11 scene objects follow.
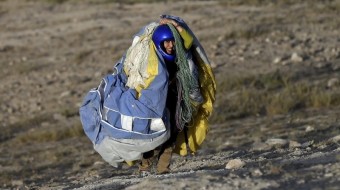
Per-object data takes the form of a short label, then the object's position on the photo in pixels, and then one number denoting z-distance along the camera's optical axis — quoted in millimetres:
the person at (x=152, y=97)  13148
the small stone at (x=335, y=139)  16884
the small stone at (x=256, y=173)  12055
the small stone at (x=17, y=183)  19028
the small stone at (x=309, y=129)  21255
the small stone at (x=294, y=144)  17477
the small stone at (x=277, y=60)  30059
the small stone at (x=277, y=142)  19219
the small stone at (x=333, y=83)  26594
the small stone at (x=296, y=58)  29953
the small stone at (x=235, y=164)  13645
